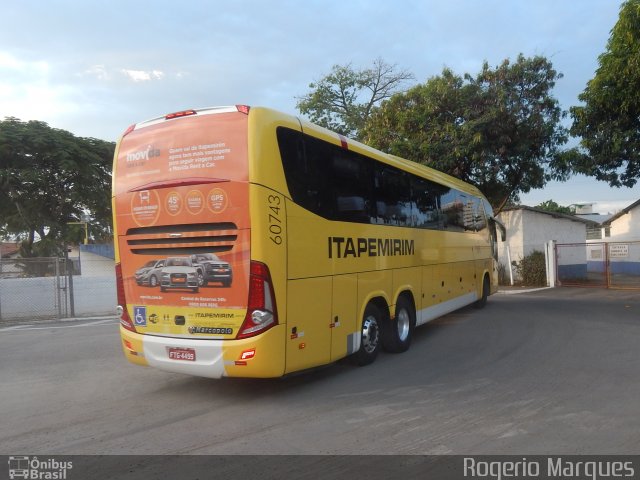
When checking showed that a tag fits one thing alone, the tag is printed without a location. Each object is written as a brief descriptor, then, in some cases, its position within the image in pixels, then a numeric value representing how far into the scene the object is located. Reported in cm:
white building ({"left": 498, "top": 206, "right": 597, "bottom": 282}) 2192
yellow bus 547
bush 2102
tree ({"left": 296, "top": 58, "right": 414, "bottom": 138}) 3041
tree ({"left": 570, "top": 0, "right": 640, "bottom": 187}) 1139
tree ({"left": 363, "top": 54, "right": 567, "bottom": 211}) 1727
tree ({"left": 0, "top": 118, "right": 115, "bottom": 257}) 2495
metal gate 2092
